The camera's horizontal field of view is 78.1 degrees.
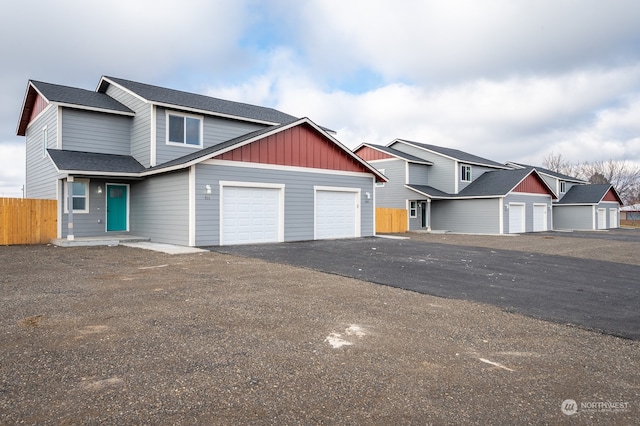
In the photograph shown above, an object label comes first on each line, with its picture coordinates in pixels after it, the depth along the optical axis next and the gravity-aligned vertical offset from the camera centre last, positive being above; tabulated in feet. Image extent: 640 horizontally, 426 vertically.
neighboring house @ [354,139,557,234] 93.91 +6.70
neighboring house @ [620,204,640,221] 192.95 +2.53
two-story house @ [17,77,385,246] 48.47 +6.28
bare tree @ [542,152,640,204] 226.79 +25.66
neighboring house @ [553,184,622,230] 123.54 +3.36
